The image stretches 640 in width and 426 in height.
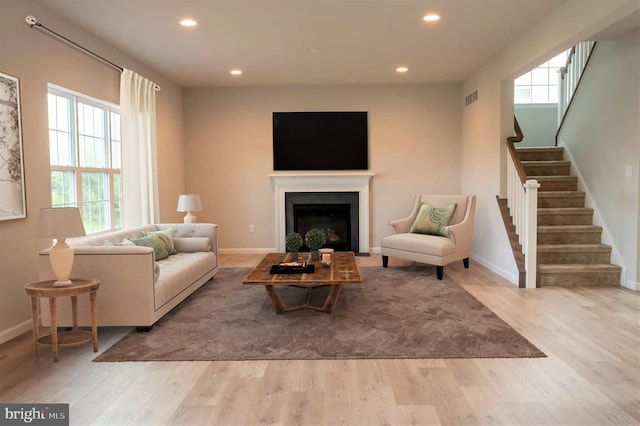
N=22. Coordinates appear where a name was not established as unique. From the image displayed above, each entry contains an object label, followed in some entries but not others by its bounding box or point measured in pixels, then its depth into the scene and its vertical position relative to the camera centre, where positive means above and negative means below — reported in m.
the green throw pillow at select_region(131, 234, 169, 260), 4.44 -0.46
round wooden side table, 2.98 -0.76
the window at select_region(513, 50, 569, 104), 7.57 +1.71
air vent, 6.55 +1.38
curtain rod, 3.67 +1.41
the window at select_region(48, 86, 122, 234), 4.26 +0.40
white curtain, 5.16 +0.55
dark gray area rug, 3.10 -1.04
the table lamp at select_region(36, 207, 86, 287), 3.07 -0.23
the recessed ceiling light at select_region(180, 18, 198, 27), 4.30 +1.63
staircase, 4.96 -0.48
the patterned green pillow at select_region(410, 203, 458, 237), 5.90 -0.34
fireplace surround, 7.25 +0.12
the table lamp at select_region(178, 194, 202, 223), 6.07 -0.12
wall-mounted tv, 7.33 +0.85
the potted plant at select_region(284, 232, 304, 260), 4.40 -0.45
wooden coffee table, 3.73 -0.68
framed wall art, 3.41 +0.34
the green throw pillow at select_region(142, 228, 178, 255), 4.81 -0.44
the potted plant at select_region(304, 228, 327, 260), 4.48 -0.43
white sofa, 3.45 -0.65
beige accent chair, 5.43 -0.58
